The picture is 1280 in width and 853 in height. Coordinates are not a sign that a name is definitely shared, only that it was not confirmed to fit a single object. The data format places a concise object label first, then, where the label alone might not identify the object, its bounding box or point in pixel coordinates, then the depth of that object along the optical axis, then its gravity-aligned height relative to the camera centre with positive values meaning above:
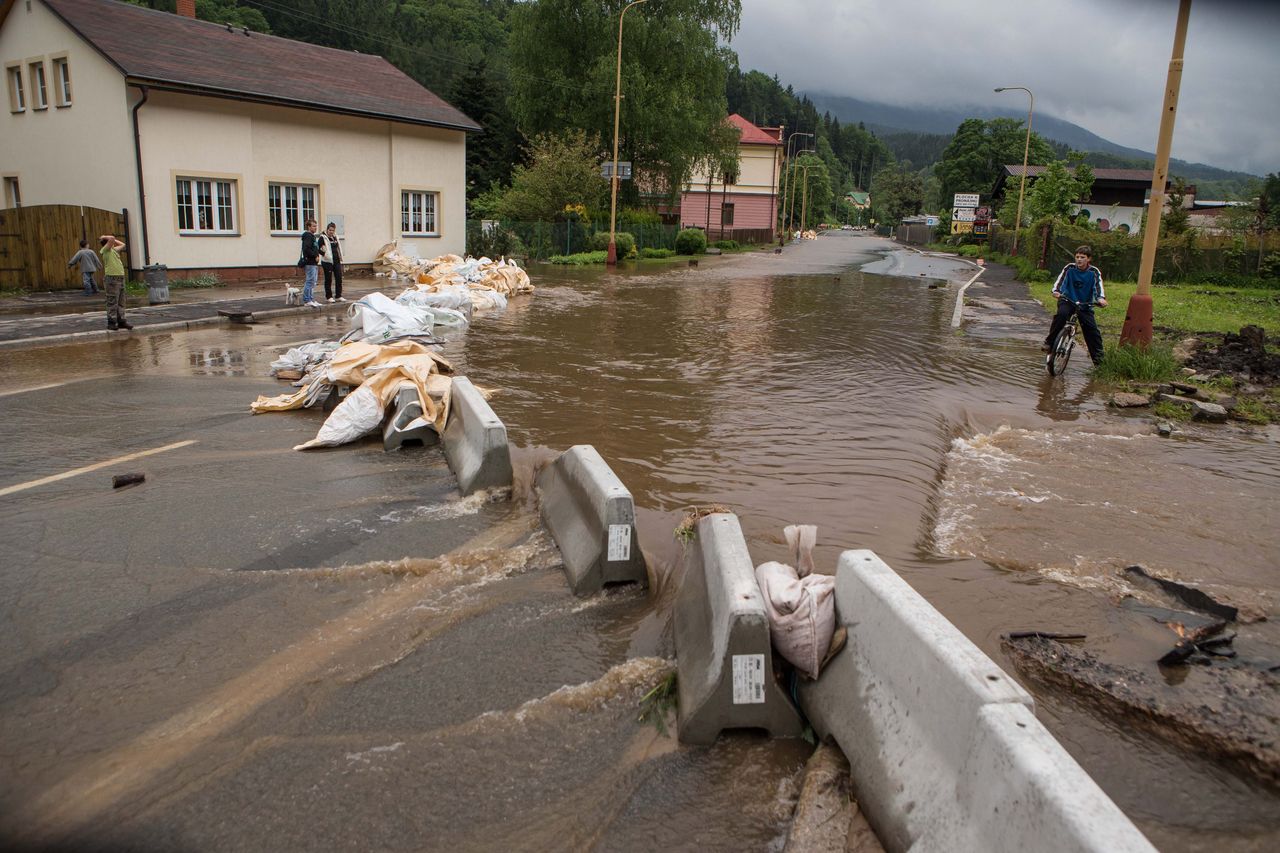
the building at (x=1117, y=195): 62.91 +3.30
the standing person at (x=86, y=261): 18.81 -0.99
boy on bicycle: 13.12 -0.72
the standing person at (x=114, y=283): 15.84 -1.17
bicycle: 13.31 -1.56
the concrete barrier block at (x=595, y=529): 5.58 -1.91
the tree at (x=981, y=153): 99.00 +9.31
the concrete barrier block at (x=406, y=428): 8.81 -1.96
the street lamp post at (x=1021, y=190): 45.25 +2.56
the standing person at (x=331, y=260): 21.81 -0.93
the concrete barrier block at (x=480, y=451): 7.39 -1.86
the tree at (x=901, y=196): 142.88 +6.46
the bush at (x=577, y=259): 37.31 -1.29
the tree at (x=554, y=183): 39.19 +1.85
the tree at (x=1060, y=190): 45.12 +2.50
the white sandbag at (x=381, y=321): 12.41 -1.36
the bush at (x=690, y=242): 50.69 -0.64
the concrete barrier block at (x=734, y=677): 4.02 -1.97
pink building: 78.19 +3.18
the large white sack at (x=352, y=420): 8.83 -1.93
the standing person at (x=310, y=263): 20.62 -0.96
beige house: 23.53 +2.30
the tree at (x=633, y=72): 41.41 +7.20
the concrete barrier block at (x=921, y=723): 2.72 -1.68
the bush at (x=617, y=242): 39.75 -0.58
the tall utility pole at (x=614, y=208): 34.75 +0.74
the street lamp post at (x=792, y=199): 93.26 +3.36
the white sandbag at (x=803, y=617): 4.17 -1.75
